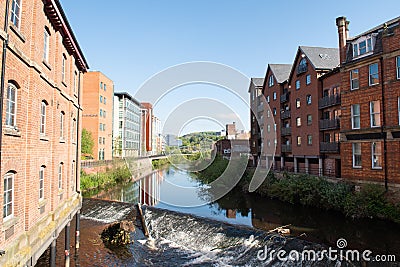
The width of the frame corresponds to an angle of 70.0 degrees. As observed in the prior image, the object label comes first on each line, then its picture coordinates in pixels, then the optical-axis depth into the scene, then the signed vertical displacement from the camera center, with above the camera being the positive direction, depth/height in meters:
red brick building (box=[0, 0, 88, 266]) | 6.23 +0.57
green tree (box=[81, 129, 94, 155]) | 42.85 +0.47
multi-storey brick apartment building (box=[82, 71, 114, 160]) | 45.16 +6.03
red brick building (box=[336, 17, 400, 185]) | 17.11 +2.66
